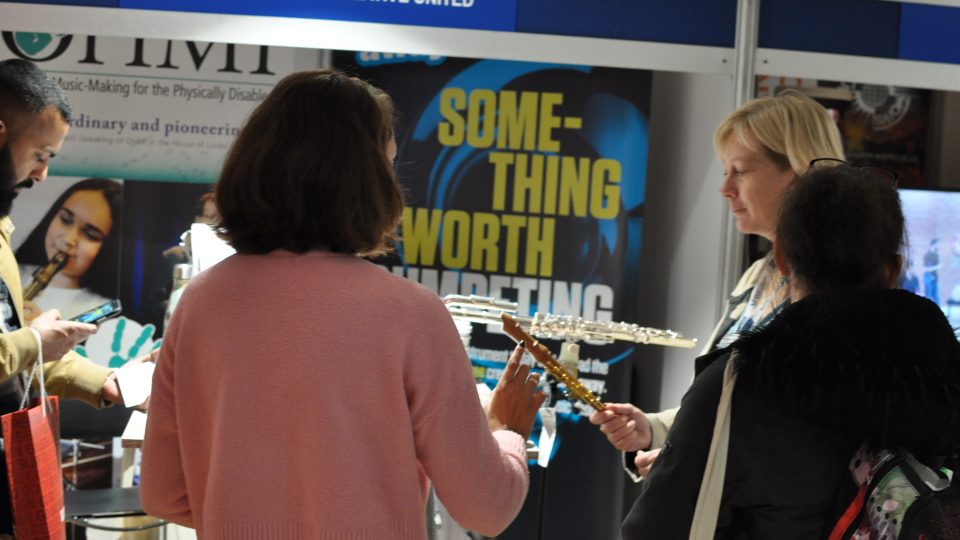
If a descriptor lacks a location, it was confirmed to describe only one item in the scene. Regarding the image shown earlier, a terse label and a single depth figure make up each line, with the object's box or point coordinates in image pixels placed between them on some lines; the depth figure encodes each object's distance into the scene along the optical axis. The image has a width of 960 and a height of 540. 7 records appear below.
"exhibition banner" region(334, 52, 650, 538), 4.73
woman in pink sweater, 1.68
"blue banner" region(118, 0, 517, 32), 3.44
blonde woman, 2.83
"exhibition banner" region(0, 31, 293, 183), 4.77
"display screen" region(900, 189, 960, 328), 4.92
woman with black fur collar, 1.78
